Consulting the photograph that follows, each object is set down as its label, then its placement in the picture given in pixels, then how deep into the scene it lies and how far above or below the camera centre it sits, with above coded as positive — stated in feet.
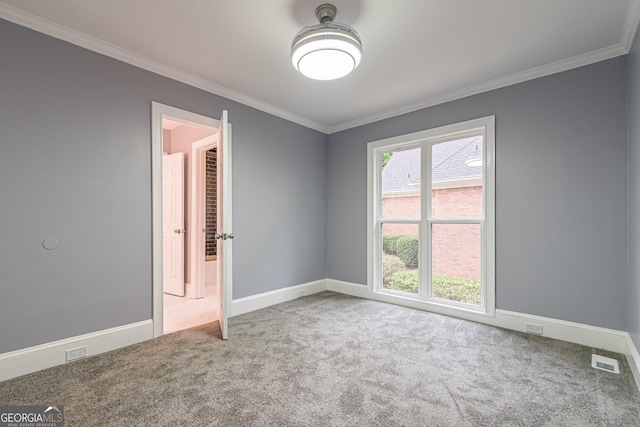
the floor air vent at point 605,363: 7.16 -3.71
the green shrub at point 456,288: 10.95 -2.83
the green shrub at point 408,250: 12.48 -1.51
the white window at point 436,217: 10.64 -0.07
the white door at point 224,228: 9.05 -0.43
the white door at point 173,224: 14.84 -0.47
